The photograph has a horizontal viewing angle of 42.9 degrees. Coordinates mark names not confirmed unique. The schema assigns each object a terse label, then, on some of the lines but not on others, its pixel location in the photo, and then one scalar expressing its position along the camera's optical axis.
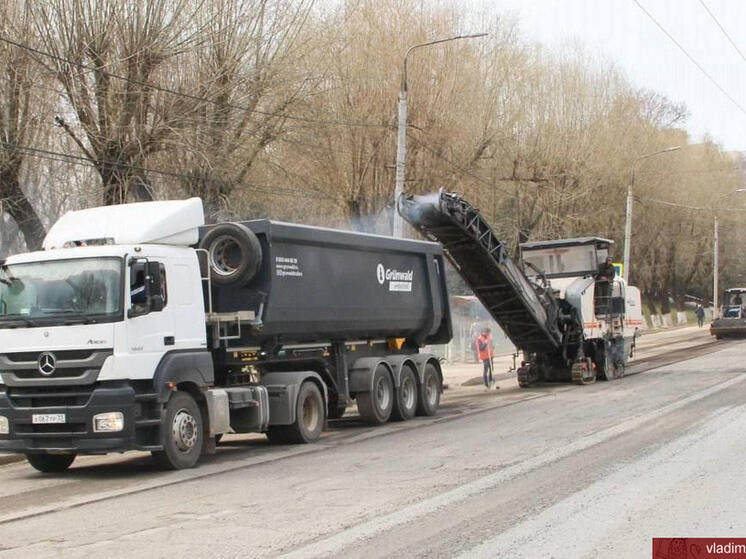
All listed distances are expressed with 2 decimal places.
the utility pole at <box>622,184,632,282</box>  35.91
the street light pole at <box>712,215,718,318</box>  52.94
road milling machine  19.80
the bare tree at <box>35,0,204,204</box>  18.77
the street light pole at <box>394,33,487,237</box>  20.50
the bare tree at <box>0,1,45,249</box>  18.48
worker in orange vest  22.17
